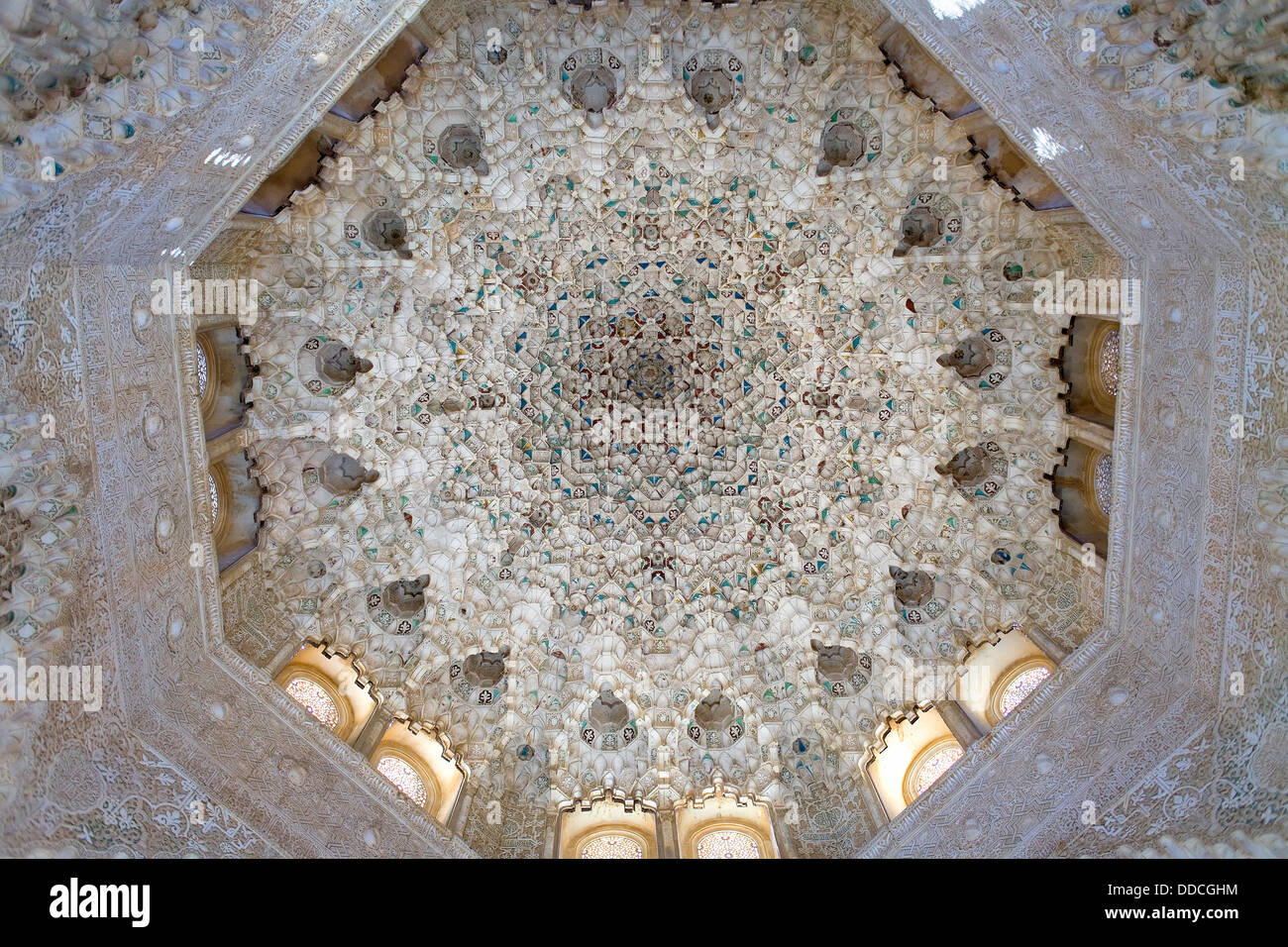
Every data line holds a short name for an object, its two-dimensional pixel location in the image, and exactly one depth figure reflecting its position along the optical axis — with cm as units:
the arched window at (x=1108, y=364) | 866
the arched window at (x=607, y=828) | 927
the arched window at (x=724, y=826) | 920
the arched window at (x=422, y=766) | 918
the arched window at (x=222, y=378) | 878
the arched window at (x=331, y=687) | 923
